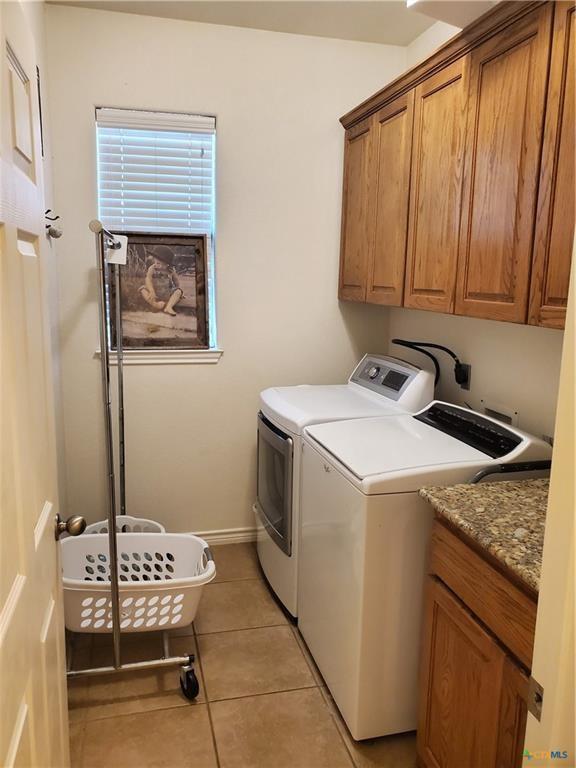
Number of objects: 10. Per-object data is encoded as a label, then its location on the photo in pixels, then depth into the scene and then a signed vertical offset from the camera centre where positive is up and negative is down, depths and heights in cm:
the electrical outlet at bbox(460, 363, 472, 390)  247 -35
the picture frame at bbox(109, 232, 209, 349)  285 -5
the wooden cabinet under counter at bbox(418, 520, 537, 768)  127 -88
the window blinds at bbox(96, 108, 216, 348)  272 +52
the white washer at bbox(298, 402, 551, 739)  175 -80
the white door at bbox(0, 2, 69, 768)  83 -28
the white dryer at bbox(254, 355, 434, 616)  237 -56
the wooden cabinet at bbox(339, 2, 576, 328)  155 +37
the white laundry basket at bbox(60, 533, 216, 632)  210 -114
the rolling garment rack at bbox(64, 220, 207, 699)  197 -105
